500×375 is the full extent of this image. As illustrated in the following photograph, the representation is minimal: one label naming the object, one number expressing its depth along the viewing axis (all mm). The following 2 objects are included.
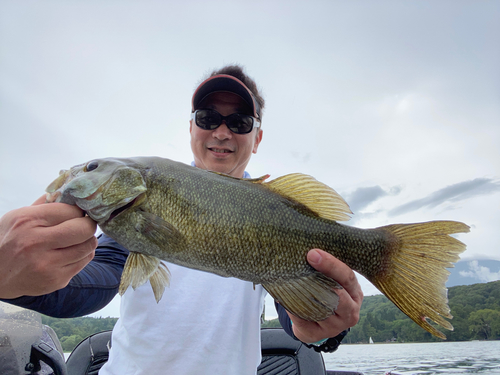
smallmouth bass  384
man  456
